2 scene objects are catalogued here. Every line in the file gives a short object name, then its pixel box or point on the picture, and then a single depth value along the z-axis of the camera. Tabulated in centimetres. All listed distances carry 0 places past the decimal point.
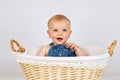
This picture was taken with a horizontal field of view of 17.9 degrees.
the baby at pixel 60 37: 170
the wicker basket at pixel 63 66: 147
